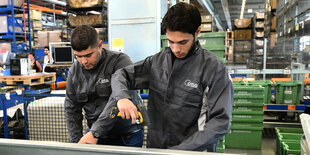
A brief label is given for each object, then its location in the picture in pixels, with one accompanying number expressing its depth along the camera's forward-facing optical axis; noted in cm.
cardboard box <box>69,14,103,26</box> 591
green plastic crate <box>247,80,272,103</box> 455
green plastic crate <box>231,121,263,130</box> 415
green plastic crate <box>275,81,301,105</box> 443
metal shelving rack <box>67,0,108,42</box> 594
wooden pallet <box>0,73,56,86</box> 501
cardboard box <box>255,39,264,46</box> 679
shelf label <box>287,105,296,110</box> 450
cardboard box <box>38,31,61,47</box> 823
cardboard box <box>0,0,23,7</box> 771
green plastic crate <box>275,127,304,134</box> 370
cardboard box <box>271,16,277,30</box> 803
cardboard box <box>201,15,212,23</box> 676
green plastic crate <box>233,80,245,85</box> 457
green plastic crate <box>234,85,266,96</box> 406
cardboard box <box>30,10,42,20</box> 1053
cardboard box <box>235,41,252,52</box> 638
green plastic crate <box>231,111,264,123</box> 412
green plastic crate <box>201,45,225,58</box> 390
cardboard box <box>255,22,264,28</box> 827
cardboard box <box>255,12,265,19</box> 823
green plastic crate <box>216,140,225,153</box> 296
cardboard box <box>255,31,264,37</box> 830
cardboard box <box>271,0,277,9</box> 766
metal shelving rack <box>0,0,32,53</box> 773
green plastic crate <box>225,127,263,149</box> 416
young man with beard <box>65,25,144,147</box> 157
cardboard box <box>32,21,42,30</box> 1087
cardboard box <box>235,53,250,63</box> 612
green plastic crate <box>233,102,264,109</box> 408
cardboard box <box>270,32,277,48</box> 691
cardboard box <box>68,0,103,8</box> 587
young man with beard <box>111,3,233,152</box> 110
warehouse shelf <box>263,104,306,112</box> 447
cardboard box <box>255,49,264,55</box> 665
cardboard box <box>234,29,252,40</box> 938
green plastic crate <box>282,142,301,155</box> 285
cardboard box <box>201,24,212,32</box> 688
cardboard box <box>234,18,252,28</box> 928
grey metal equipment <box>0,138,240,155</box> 88
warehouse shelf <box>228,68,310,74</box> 468
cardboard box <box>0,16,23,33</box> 781
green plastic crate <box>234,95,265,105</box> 407
